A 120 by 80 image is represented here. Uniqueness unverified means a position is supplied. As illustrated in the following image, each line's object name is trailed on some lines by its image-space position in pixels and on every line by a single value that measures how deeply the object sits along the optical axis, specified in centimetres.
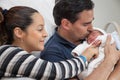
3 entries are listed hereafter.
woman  125
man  166
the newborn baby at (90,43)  153
